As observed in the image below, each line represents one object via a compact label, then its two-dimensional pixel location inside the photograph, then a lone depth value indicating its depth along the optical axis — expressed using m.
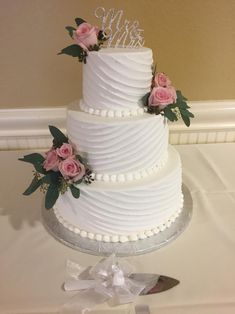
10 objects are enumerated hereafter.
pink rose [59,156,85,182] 0.84
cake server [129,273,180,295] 0.77
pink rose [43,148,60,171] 0.87
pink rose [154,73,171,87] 0.92
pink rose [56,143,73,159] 0.86
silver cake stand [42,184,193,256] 0.88
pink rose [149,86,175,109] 0.88
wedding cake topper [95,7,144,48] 0.90
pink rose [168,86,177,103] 0.91
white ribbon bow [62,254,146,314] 0.74
